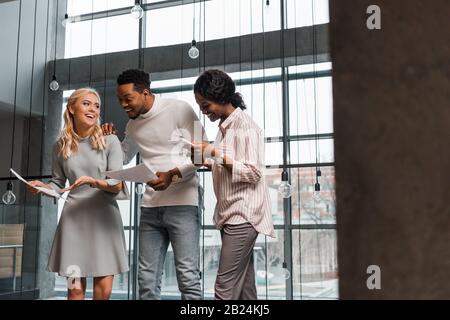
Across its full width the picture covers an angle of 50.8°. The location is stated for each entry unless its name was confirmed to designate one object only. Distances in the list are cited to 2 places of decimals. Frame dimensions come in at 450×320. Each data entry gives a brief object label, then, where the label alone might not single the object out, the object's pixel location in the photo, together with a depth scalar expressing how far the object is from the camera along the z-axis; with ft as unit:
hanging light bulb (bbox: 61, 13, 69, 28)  16.19
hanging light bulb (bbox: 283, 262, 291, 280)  12.10
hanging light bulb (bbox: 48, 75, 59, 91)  12.53
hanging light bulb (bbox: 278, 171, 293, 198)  8.59
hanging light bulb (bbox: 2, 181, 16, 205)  8.42
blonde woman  5.30
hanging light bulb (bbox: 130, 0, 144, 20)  9.70
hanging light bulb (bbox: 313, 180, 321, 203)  10.95
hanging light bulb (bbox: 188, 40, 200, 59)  9.74
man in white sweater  5.14
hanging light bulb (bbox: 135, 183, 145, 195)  9.22
